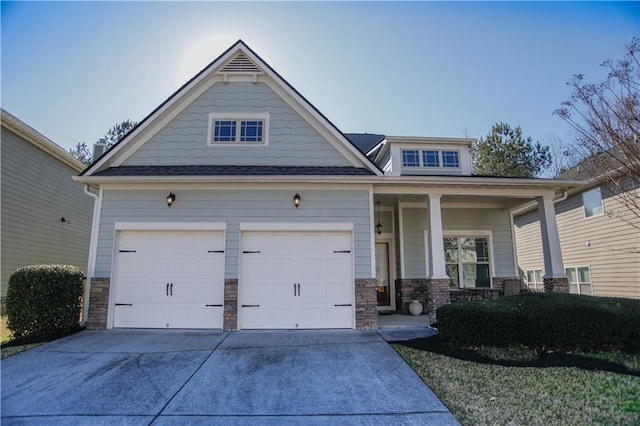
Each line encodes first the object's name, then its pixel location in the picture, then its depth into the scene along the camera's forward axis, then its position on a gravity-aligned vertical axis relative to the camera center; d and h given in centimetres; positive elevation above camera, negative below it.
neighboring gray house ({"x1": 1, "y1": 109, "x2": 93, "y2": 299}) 1088 +242
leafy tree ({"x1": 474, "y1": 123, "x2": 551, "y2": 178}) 2209 +742
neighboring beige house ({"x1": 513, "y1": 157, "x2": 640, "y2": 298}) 1095 +89
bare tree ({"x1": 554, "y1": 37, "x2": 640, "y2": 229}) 767 +358
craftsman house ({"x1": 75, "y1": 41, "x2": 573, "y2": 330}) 809 +142
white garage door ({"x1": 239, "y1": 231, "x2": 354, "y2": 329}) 805 -26
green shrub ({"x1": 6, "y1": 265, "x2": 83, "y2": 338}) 705 -66
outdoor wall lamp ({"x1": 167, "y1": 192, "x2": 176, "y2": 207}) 828 +171
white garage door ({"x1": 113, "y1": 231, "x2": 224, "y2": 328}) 807 -21
